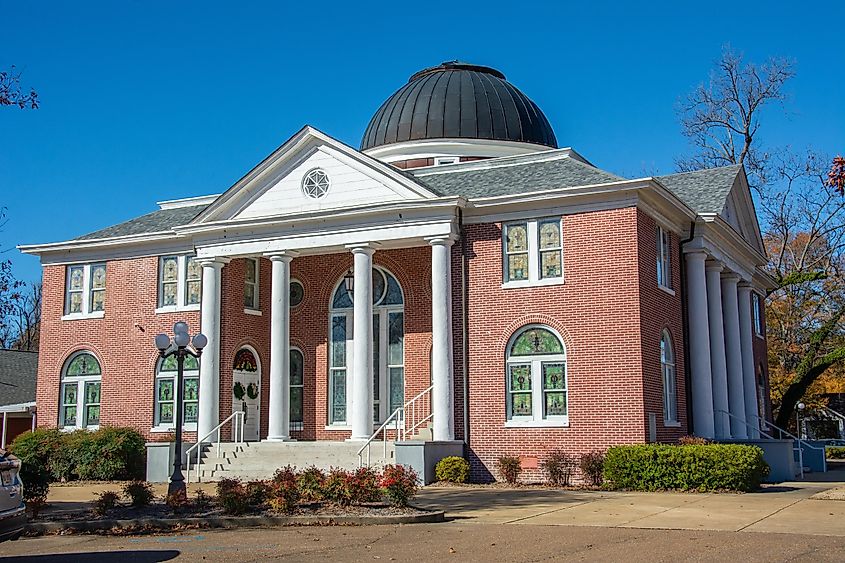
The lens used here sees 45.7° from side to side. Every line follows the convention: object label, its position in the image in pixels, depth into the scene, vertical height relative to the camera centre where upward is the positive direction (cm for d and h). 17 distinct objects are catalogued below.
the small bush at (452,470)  2267 -96
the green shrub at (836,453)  4019 -118
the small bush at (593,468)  2142 -89
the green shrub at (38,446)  2608 -38
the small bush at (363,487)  1553 -91
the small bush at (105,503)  1512 -110
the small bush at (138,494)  1598 -100
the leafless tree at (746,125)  4456 +1333
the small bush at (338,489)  1553 -94
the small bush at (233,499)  1491 -104
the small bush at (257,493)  1544 -98
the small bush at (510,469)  2228 -93
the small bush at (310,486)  1571 -89
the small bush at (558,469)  2166 -92
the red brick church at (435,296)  2303 +341
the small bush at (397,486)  1547 -90
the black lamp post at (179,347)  1770 +156
